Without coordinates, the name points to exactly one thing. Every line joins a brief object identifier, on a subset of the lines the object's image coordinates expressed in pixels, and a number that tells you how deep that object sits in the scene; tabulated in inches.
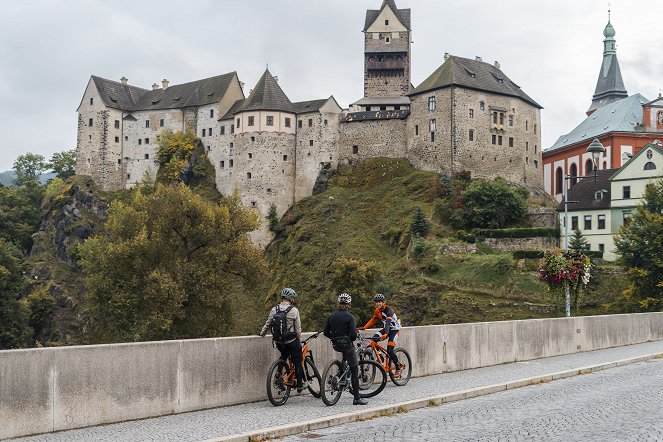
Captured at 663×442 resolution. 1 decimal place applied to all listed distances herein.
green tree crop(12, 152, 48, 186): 5802.2
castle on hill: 3629.4
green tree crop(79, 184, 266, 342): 2118.6
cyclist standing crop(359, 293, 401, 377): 695.7
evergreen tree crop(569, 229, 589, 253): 2749.8
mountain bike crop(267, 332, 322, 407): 584.2
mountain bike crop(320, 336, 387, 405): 596.7
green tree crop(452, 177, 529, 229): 3068.4
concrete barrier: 459.5
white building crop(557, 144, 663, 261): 2901.1
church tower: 5211.6
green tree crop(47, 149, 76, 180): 5546.3
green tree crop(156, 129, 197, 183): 4094.5
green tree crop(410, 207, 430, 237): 3075.8
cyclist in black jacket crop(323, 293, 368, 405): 598.5
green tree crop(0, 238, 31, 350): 2947.8
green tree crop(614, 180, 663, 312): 2204.7
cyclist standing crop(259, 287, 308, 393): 579.5
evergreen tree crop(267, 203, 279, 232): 3791.8
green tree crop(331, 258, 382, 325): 2645.2
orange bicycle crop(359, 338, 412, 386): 664.2
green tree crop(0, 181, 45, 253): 4468.5
